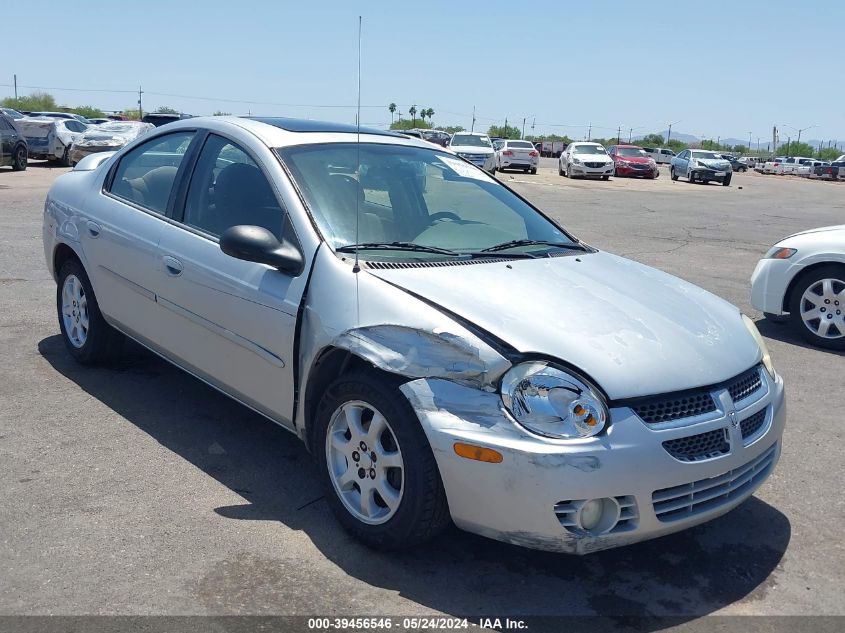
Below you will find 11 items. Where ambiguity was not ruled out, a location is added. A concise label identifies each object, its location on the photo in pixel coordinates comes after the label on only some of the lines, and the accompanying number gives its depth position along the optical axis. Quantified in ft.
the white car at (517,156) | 115.85
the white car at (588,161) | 114.01
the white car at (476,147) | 96.94
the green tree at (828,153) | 328.90
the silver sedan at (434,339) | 10.05
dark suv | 71.82
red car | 127.24
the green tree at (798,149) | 351.30
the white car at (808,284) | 22.99
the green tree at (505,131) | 355.93
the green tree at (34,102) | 267.31
